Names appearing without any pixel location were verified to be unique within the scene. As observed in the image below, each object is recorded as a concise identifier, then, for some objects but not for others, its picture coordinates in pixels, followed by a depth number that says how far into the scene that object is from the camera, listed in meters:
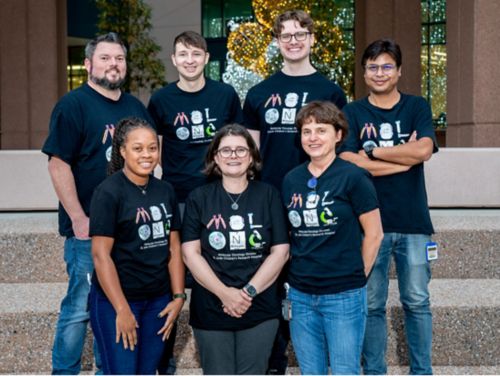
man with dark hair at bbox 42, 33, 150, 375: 3.79
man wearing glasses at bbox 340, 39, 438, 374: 3.97
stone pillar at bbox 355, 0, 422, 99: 12.16
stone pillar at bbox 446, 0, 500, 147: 7.64
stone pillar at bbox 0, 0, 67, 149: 11.05
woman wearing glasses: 3.43
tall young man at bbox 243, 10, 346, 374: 4.05
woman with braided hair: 3.31
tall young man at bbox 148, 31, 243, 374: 4.18
